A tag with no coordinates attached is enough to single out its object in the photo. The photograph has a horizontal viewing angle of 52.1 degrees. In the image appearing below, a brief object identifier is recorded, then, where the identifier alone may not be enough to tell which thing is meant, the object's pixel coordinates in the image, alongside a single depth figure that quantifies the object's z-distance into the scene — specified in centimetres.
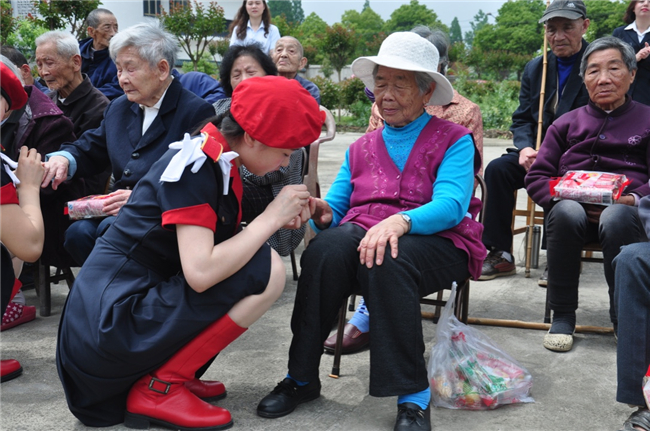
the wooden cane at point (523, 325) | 375
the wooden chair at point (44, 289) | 405
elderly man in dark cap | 477
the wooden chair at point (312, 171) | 475
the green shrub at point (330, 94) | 1835
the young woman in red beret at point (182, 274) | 238
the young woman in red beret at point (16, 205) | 270
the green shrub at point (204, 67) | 2725
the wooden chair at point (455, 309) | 311
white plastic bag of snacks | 282
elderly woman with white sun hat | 257
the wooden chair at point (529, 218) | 500
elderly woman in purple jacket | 348
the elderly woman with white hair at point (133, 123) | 351
